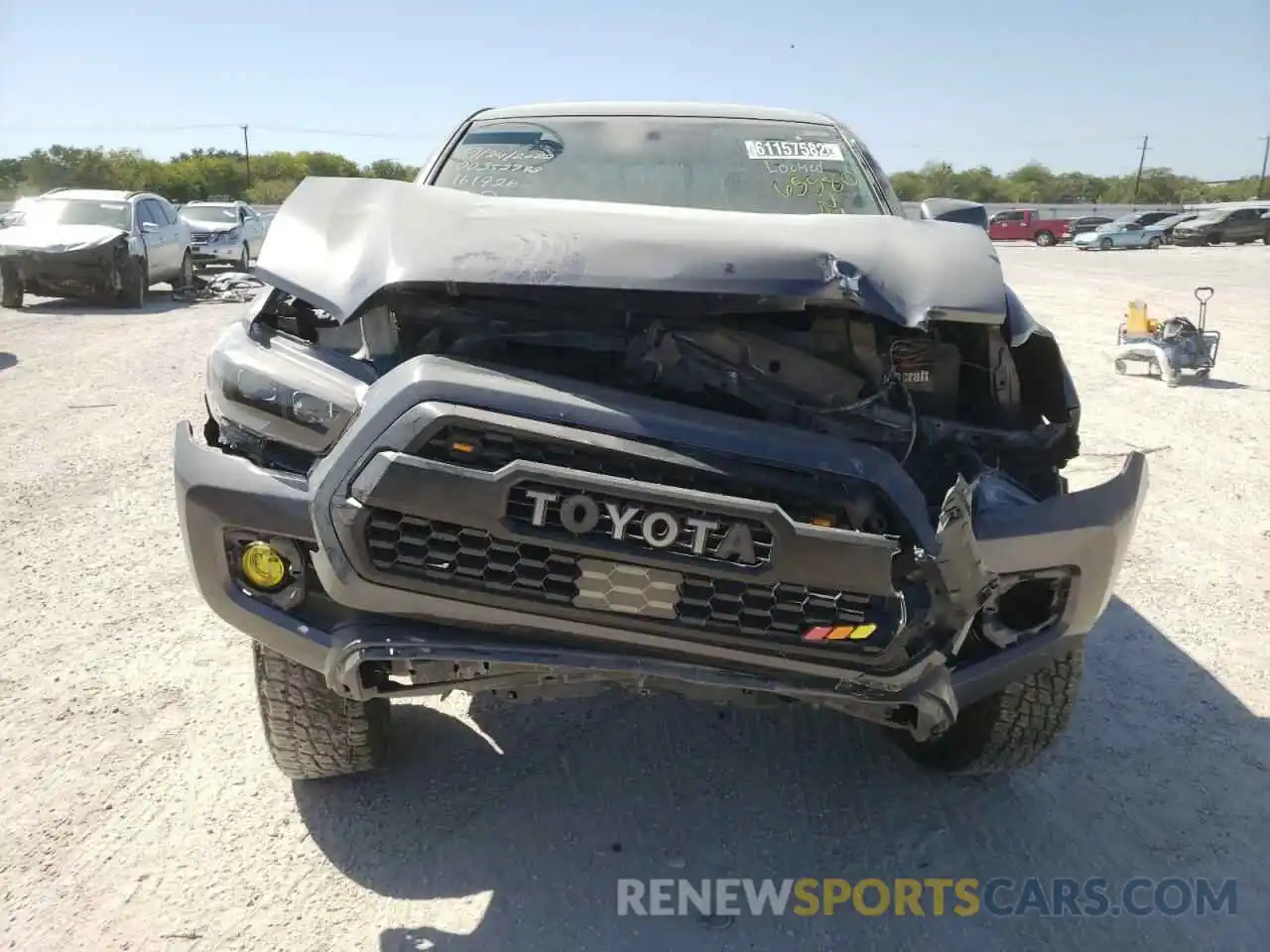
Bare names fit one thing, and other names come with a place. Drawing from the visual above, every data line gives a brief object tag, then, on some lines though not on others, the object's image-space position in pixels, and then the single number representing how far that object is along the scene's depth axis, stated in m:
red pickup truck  39.56
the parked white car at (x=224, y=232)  17.44
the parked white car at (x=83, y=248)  12.74
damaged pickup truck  1.96
